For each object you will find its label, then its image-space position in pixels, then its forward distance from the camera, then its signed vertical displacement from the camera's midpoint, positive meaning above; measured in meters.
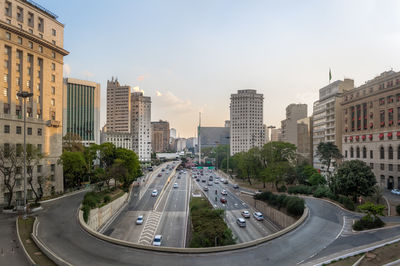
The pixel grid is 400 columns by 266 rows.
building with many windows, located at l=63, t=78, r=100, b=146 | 175.25 +23.20
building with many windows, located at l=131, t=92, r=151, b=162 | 197.75 -4.94
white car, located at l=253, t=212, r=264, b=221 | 54.41 -17.50
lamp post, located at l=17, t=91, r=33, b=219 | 33.53 +6.44
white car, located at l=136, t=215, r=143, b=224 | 51.97 -17.40
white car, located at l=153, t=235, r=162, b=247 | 39.61 -16.83
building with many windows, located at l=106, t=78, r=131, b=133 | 199.25 +31.60
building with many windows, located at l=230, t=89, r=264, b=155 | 193.50 +16.51
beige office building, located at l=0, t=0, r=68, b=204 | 45.44 +12.22
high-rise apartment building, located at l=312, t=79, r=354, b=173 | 91.81 +10.01
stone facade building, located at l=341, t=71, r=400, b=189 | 60.47 +3.83
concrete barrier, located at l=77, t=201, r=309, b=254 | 23.39 -10.81
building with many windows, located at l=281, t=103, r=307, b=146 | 152.25 +13.22
